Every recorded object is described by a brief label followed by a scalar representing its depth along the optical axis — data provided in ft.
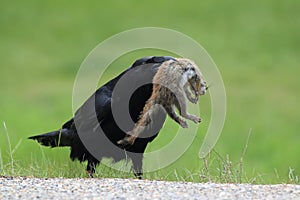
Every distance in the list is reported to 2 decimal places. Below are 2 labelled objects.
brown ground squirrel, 41.09
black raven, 45.29
